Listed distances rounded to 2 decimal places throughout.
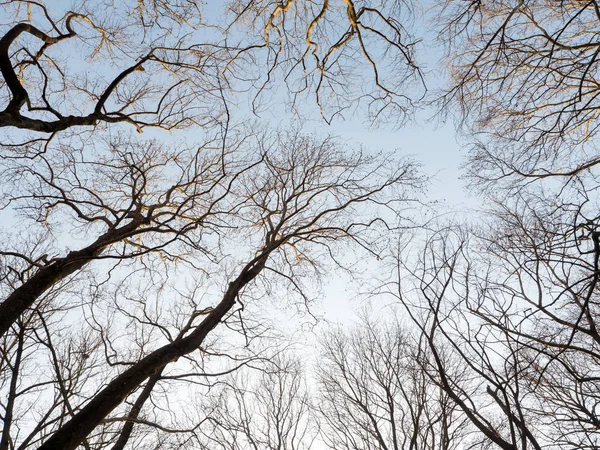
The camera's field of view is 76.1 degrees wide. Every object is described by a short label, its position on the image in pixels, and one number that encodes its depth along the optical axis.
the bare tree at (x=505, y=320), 3.46
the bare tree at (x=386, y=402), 8.17
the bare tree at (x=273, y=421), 12.36
